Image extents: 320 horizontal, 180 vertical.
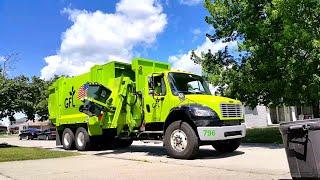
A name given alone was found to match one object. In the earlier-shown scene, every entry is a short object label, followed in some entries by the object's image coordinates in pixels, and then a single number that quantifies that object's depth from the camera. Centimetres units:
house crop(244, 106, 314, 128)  2847
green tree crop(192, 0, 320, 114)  1062
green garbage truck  864
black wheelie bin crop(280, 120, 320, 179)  496
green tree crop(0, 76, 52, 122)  1523
